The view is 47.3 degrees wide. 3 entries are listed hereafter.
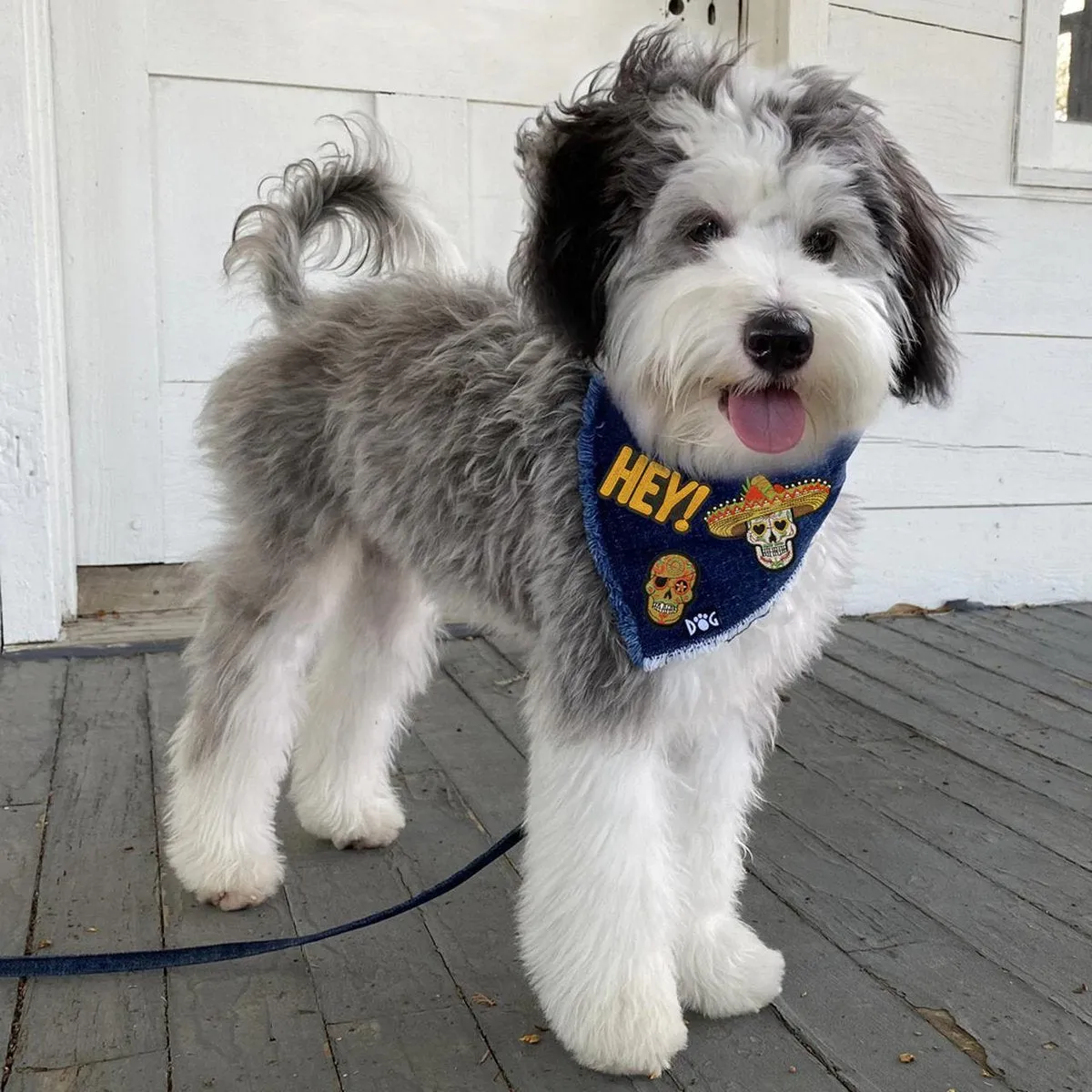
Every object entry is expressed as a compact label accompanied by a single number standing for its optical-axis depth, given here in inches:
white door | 55.7
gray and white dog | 25.4
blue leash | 29.9
